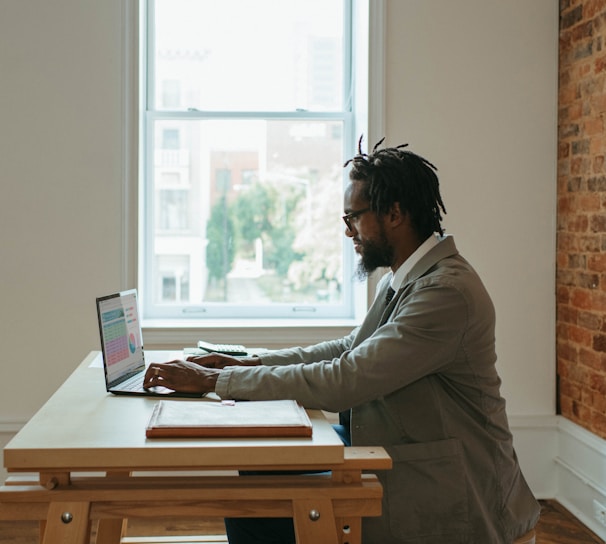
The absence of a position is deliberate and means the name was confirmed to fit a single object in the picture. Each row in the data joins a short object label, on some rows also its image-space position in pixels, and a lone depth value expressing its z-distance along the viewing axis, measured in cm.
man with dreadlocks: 198
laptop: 221
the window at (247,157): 411
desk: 167
